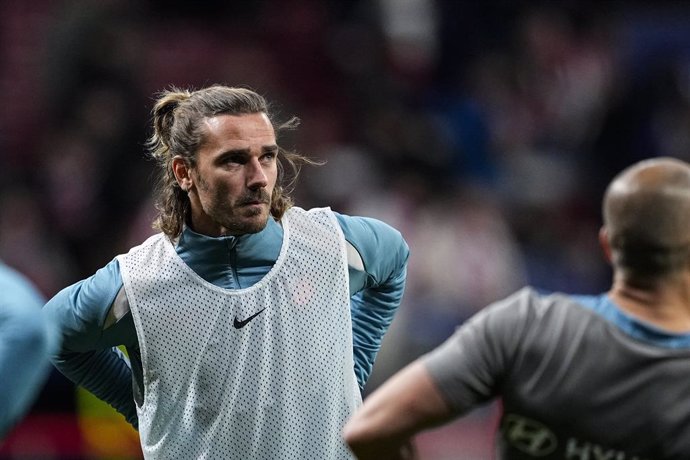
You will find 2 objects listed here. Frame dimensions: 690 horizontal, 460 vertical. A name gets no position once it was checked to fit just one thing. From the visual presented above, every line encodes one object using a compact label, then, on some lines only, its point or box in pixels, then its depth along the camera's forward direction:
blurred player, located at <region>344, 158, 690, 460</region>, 6.38
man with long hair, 8.60
